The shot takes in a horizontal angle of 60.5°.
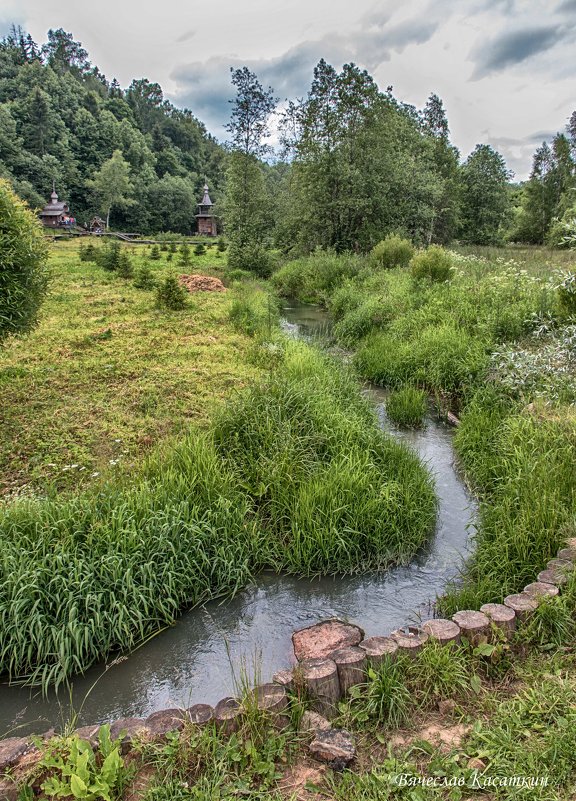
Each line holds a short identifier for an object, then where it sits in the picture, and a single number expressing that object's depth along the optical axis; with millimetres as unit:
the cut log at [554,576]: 3527
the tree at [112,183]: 51719
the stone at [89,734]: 2564
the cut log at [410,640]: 3064
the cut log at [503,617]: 3184
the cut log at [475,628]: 3148
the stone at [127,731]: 2539
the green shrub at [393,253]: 18109
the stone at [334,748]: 2479
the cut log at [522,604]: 3275
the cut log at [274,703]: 2697
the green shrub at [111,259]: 20828
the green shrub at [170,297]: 14148
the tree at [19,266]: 6883
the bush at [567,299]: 6418
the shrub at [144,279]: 17250
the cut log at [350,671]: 2924
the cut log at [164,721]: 2596
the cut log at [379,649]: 2996
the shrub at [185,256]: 25053
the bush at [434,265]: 13383
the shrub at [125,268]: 19594
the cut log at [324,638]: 3572
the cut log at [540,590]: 3385
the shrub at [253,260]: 24375
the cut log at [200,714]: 2648
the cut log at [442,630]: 3109
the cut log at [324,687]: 2834
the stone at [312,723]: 2650
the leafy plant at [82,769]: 2250
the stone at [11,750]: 2461
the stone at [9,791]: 2326
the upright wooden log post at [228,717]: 2639
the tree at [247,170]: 25344
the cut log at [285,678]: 2865
